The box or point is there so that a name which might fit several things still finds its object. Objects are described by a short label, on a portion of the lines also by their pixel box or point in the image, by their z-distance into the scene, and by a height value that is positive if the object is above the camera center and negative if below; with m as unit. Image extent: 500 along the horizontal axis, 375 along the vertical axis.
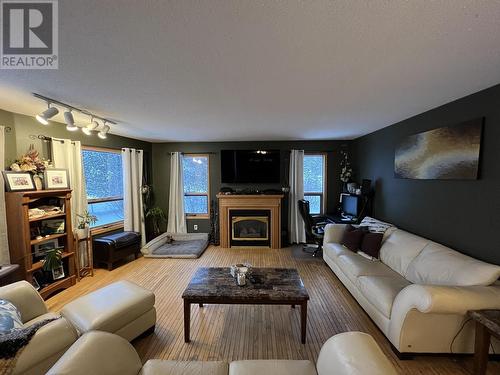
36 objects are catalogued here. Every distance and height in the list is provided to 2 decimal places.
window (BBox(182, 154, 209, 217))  5.25 -0.22
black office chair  4.16 -1.04
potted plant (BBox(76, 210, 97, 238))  3.28 -0.74
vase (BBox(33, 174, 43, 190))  2.80 -0.07
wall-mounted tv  4.90 +0.23
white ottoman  1.77 -1.18
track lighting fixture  2.18 +0.70
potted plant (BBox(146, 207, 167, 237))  4.99 -1.00
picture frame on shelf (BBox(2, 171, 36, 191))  2.54 -0.05
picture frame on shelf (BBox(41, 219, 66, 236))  2.92 -0.69
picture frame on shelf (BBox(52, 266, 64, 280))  2.91 -1.33
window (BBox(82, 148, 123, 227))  3.92 -0.14
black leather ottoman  3.65 -1.25
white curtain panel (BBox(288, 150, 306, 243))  4.95 -0.45
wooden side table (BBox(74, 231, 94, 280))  3.34 -1.30
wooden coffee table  2.04 -1.15
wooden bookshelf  2.53 -0.73
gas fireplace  4.82 -1.16
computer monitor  4.13 -0.58
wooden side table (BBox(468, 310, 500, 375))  1.51 -1.18
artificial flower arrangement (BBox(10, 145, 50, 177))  2.68 +0.17
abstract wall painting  2.13 +0.26
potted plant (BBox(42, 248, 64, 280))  2.71 -1.09
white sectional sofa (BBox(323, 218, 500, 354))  1.64 -1.10
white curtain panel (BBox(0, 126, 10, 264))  2.49 -0.59
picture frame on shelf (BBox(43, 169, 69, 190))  2.88 -0.04
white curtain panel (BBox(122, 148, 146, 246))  4.34 -0.31
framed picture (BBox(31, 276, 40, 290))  2.64 -1.33
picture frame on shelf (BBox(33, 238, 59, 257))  2.79 -0.96
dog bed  4.25 -1.51
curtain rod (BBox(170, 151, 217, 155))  5.13 +0.57
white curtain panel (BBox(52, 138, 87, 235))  3.20 +0.17
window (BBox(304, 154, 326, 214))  5.10 -0.05
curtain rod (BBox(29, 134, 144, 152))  2.94 +0.55
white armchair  1.33 -1.10
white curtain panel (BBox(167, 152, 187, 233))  5.11 -0.55
